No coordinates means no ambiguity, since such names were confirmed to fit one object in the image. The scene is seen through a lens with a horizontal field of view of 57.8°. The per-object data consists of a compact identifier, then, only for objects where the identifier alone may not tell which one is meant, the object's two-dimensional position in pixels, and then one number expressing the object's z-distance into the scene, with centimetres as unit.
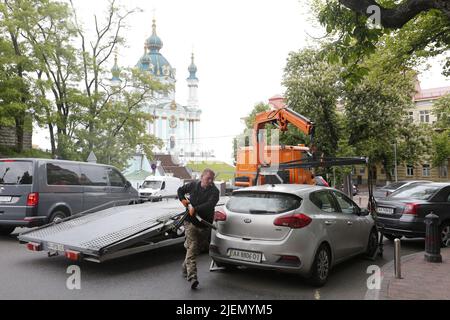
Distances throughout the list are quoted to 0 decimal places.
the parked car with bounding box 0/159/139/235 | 943
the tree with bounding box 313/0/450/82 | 737
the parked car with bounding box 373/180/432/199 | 2177
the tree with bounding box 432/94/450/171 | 4128
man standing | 600
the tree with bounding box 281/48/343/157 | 2748
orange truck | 1427
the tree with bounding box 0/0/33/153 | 1995
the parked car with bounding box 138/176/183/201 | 2744
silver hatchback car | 596
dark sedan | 927
